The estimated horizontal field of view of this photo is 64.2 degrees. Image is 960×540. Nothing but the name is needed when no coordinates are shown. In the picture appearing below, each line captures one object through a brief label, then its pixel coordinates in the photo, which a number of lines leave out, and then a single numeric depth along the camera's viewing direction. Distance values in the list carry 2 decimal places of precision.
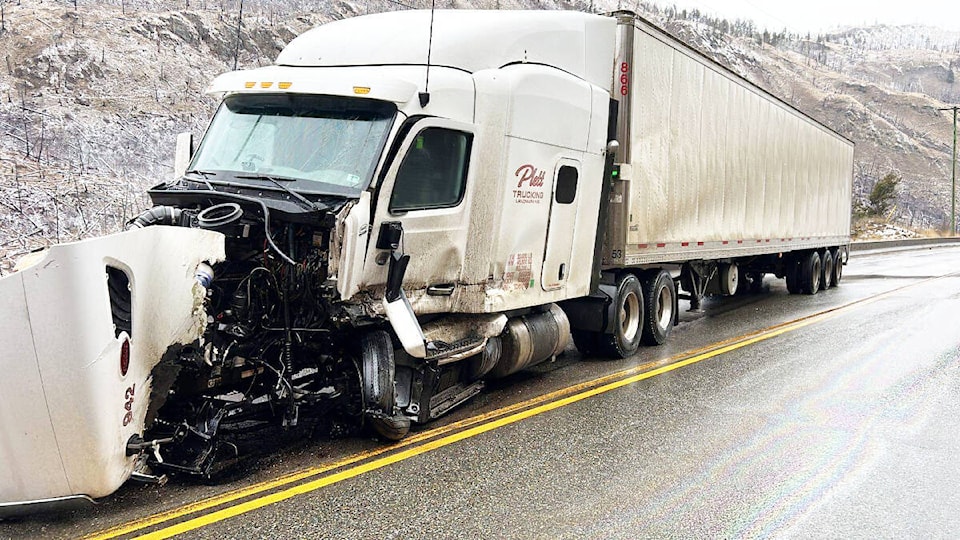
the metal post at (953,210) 47.09
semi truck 4.17
